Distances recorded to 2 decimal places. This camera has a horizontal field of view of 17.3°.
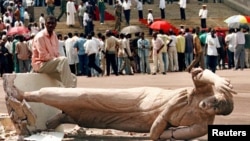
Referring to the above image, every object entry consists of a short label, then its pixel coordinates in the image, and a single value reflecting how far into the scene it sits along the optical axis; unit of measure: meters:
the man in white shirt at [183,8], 38.09
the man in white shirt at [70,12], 34.62
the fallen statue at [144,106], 10.28
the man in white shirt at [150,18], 35.00
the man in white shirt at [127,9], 35.50
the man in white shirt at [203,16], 35.66
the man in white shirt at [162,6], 37.94
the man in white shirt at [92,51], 24.53
